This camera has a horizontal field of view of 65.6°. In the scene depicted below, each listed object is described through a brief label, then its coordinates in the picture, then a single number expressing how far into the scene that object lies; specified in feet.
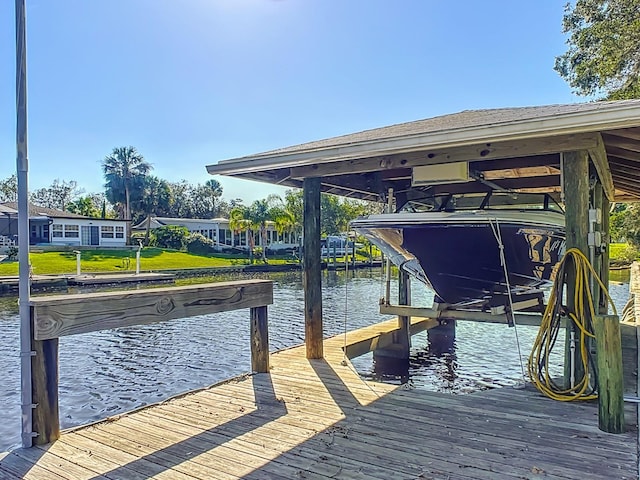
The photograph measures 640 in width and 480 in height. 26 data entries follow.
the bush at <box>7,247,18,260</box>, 86.84
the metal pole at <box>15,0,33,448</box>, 9.46
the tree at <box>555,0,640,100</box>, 42.68
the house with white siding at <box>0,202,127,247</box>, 112.98
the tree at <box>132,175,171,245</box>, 155.02
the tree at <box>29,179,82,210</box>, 209.67
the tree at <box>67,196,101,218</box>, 151.23
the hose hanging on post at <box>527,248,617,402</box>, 12.91
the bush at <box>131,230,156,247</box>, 125.70
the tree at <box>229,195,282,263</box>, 115.85
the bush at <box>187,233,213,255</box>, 121.49
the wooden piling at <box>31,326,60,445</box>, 9.64
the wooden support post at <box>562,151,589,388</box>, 13.20
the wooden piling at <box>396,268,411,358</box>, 24.20
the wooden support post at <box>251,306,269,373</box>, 15.11
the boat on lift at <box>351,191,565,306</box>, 17.12
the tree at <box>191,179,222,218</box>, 199.21
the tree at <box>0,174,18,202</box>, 190.29
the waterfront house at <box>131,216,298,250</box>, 137.18
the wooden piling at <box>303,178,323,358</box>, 17.46
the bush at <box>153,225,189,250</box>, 123.75
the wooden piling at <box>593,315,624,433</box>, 10.27
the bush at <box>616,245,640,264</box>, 90.76
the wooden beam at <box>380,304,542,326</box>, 19.65
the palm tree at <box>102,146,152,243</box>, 150.00
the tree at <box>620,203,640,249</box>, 60.49
